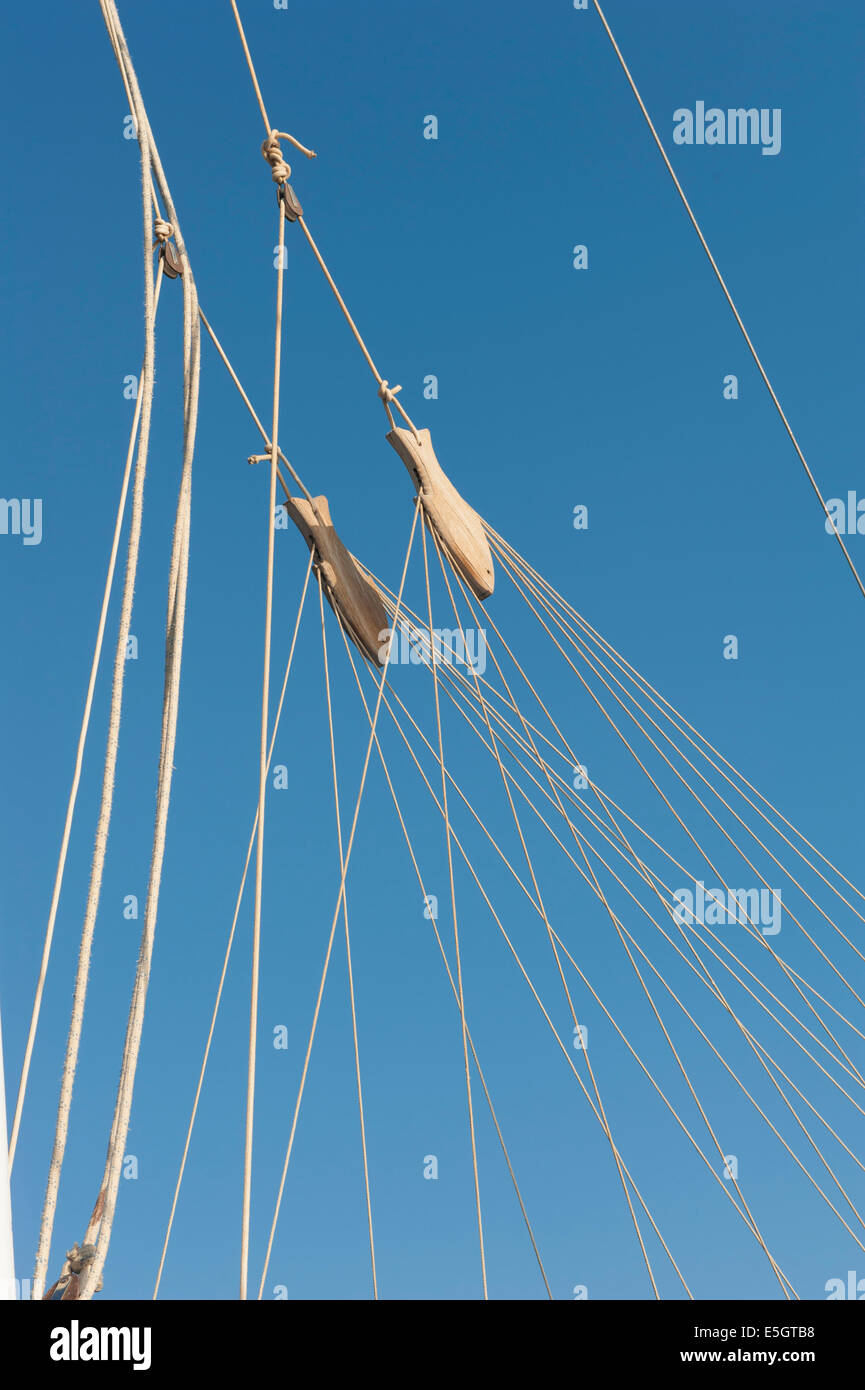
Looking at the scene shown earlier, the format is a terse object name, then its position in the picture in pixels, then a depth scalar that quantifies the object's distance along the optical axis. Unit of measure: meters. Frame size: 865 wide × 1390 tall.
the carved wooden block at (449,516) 7.33
